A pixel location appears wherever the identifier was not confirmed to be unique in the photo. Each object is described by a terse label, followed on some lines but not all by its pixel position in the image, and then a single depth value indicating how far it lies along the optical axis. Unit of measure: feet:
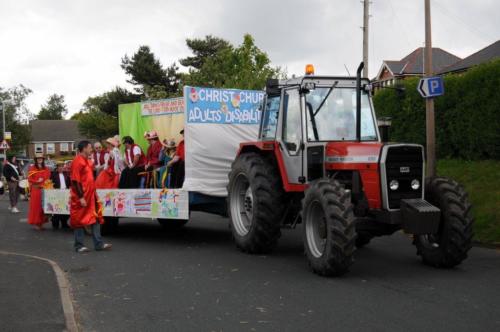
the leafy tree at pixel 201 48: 221.46
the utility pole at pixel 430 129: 50.14
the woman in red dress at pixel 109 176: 43.98
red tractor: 26.21
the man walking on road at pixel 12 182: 69.72
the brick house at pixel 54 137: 381.19
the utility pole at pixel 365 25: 79.81
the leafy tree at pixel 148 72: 209.05
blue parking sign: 47.62
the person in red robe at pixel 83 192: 35.24
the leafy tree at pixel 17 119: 271.49
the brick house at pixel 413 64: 205.98
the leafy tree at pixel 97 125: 261.85
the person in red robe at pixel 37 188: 50.80
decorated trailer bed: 37.32
